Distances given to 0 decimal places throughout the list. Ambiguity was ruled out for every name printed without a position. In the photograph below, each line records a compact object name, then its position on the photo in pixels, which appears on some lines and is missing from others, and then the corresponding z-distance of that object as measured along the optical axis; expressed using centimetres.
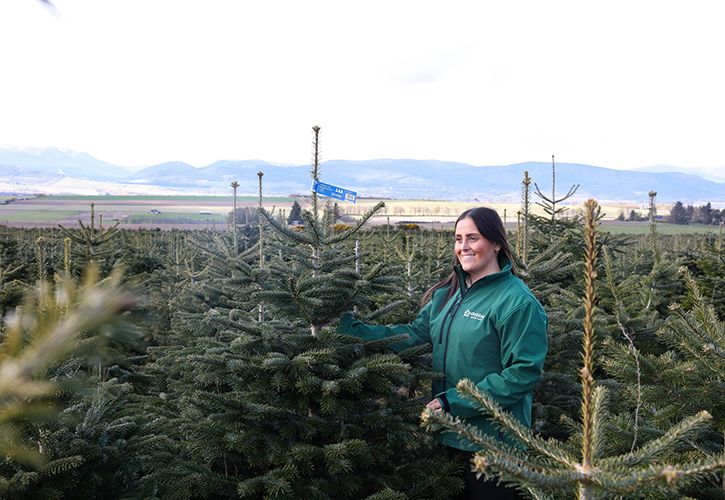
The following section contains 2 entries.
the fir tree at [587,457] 136
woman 304
